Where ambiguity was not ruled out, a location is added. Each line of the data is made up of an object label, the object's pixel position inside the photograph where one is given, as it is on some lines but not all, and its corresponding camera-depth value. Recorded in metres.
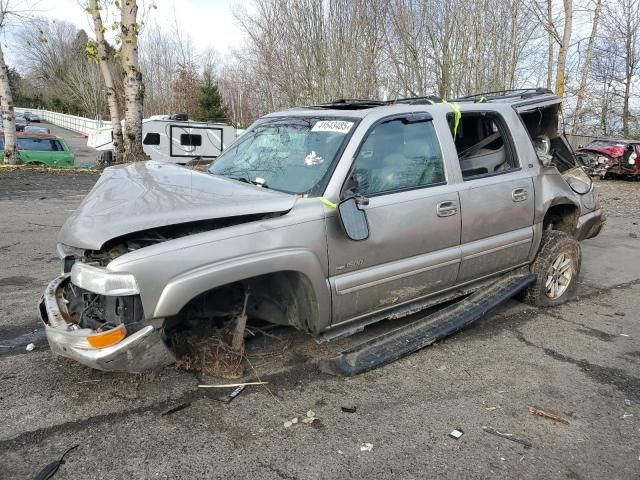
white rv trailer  21.12
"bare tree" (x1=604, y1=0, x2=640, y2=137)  29.78
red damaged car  18.09
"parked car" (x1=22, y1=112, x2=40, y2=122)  53.62
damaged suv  2.70
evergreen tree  40.97
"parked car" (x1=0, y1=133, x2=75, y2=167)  16.81
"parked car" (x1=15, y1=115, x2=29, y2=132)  31.15
